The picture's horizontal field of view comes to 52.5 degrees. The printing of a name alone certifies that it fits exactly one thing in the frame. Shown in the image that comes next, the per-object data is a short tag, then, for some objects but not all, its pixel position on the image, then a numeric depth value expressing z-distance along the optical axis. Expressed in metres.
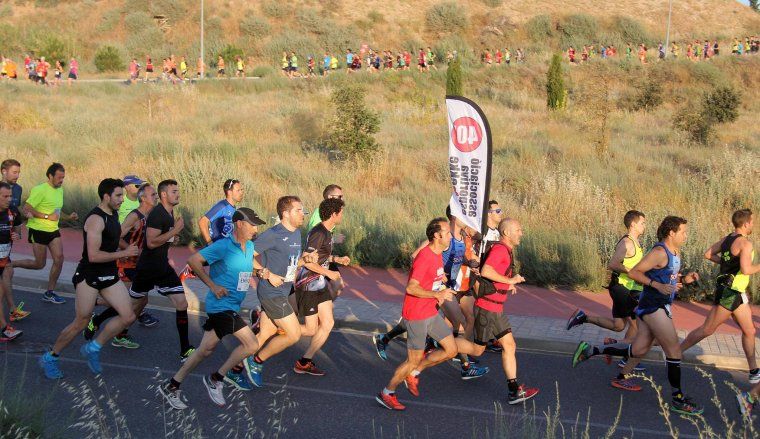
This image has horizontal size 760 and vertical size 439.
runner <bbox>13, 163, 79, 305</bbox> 9.79
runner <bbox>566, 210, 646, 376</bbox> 7.66
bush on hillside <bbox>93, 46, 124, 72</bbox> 51.62
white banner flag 7.68
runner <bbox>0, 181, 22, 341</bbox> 8.34
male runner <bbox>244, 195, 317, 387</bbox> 7.11
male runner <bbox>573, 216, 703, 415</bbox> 6.54
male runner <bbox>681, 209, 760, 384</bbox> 7.01
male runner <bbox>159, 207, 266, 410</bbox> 6.59
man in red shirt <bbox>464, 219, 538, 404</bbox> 6.88
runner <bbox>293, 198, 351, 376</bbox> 7.55
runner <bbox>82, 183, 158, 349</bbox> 8.12
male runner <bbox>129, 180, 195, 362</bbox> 7.93
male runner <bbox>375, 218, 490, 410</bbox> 6.60
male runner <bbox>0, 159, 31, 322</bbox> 8.85
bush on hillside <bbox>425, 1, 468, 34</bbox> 66.81
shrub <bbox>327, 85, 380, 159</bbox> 21.53
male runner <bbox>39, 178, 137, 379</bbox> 7.18
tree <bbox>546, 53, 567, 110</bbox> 31.52
